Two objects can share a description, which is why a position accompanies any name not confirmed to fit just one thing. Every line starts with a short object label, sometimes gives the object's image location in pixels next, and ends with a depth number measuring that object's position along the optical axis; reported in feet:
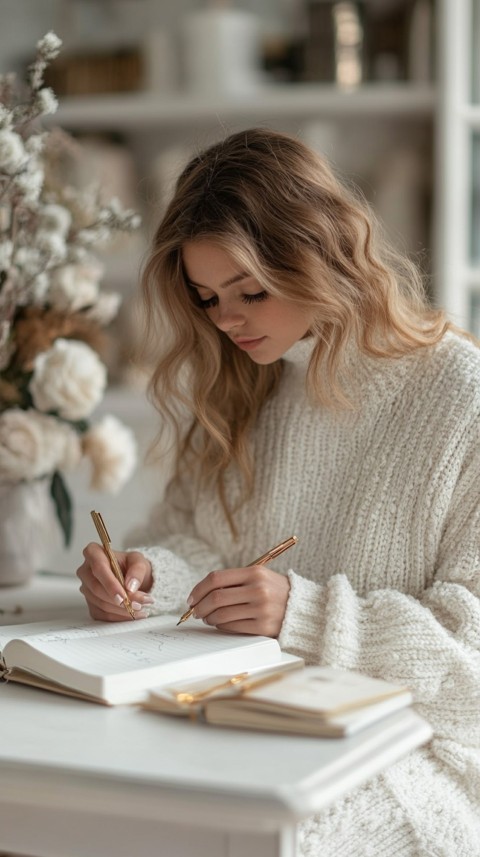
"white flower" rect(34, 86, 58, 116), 4.66
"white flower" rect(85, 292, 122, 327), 5.90
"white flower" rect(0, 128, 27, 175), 4.54
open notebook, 3.41
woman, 3.98
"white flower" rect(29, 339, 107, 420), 5.34
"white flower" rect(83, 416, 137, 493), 5.73
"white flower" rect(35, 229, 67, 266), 5.39
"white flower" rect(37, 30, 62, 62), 4.54
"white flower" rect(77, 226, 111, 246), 5.59
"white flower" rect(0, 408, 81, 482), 5.41
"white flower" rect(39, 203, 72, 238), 5.44
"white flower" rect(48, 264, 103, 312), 5.58
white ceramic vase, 5.58
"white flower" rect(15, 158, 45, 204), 4.81
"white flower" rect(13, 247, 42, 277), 5.38
